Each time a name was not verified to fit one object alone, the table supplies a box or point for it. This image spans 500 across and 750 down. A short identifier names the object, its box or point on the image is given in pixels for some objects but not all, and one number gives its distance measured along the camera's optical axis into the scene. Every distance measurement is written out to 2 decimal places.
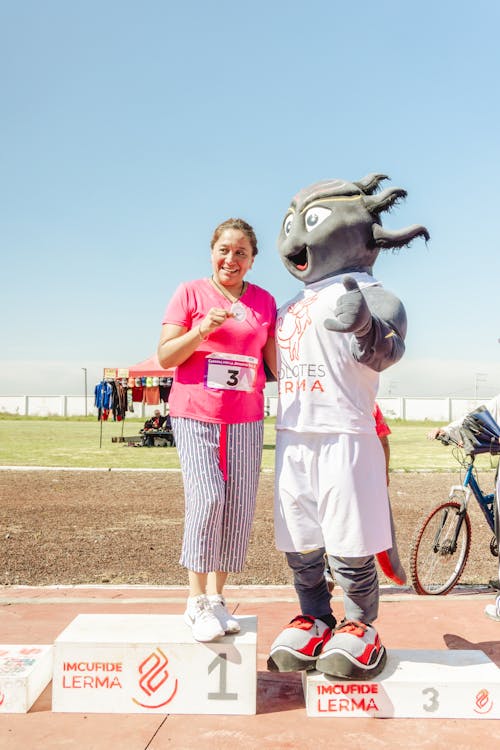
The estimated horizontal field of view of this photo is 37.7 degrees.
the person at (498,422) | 4.43
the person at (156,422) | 20.03
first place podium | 2.98
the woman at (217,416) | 3.19
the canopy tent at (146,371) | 17.39
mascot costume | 3.06
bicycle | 5.27
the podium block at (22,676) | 2.99
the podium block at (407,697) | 2.96
